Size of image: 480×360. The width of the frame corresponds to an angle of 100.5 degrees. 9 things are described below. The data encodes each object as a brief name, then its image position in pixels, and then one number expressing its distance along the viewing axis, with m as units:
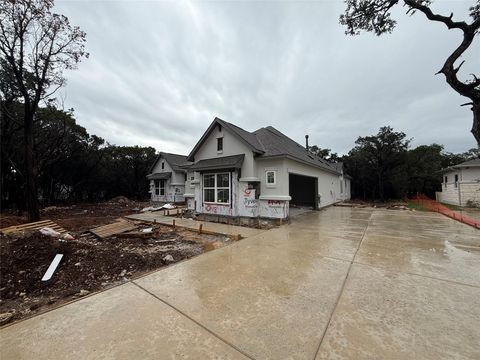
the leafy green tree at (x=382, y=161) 20.58
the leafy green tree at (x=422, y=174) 24.66
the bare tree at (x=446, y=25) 4.79
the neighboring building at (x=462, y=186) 15.29
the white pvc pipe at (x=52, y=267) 4.22
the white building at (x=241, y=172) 10.13
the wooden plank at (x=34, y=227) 8.07
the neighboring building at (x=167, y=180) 21.89
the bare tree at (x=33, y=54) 9.29
